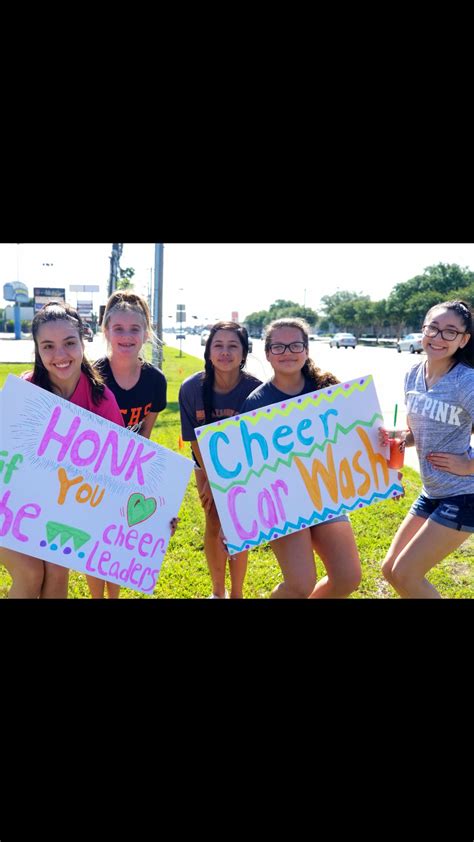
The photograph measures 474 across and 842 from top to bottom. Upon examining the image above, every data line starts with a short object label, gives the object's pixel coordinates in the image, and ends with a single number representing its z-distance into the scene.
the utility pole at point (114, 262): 22.62
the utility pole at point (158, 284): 10.64
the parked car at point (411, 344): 31.17
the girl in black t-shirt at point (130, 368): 3.04
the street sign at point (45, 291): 46.34
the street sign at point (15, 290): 40.06
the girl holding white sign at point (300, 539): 2.74
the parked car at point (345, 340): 41.62
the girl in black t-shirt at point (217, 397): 3.05
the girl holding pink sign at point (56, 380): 2.57
